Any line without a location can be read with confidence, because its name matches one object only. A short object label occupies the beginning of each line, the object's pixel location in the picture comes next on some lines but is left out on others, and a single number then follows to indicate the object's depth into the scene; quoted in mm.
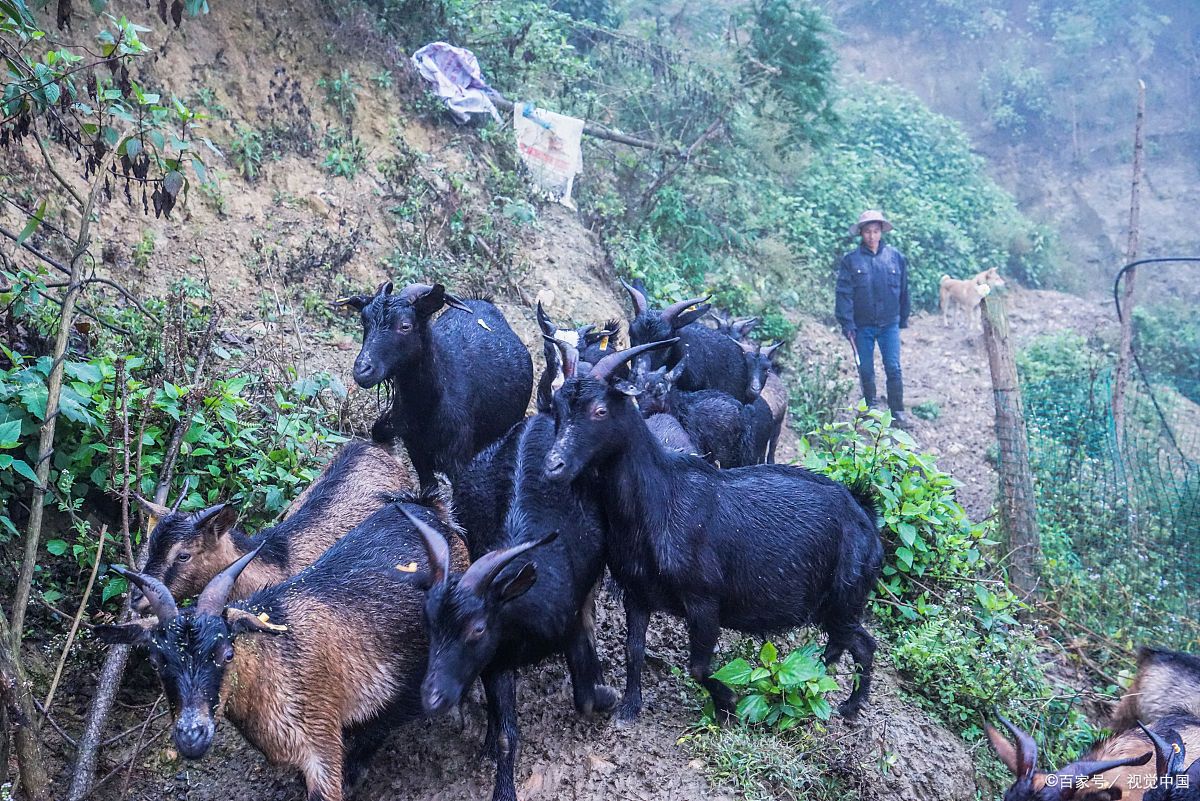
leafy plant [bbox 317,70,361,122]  10422
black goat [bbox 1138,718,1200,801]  3812
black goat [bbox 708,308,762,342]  8844
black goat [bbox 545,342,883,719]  4383
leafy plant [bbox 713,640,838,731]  4492
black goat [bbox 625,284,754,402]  7043
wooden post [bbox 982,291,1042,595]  7004
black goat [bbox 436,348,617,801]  3754
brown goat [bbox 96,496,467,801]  3439
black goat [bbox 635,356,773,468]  6262
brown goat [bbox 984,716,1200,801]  3807
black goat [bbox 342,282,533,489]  5473
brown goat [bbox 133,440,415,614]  4305
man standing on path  10852
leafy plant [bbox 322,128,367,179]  10008
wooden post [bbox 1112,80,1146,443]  9602
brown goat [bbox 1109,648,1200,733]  5137
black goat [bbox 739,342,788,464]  7959
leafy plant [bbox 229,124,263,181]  9391
